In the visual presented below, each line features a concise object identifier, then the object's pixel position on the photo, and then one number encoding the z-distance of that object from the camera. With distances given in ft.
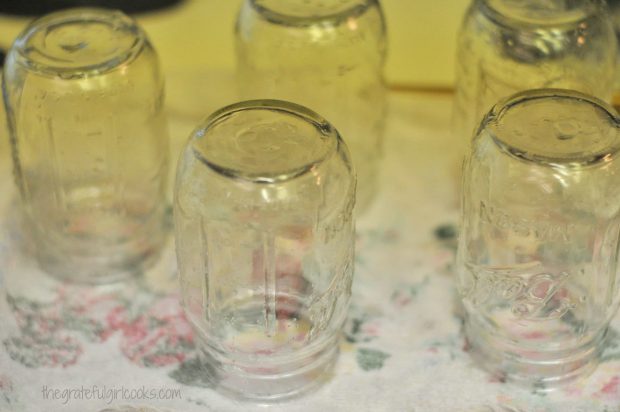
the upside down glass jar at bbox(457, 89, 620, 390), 2.17
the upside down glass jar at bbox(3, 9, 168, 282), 2.38
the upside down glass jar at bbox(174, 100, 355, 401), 2.15
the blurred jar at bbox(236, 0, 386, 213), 2.52
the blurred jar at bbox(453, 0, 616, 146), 2.48
